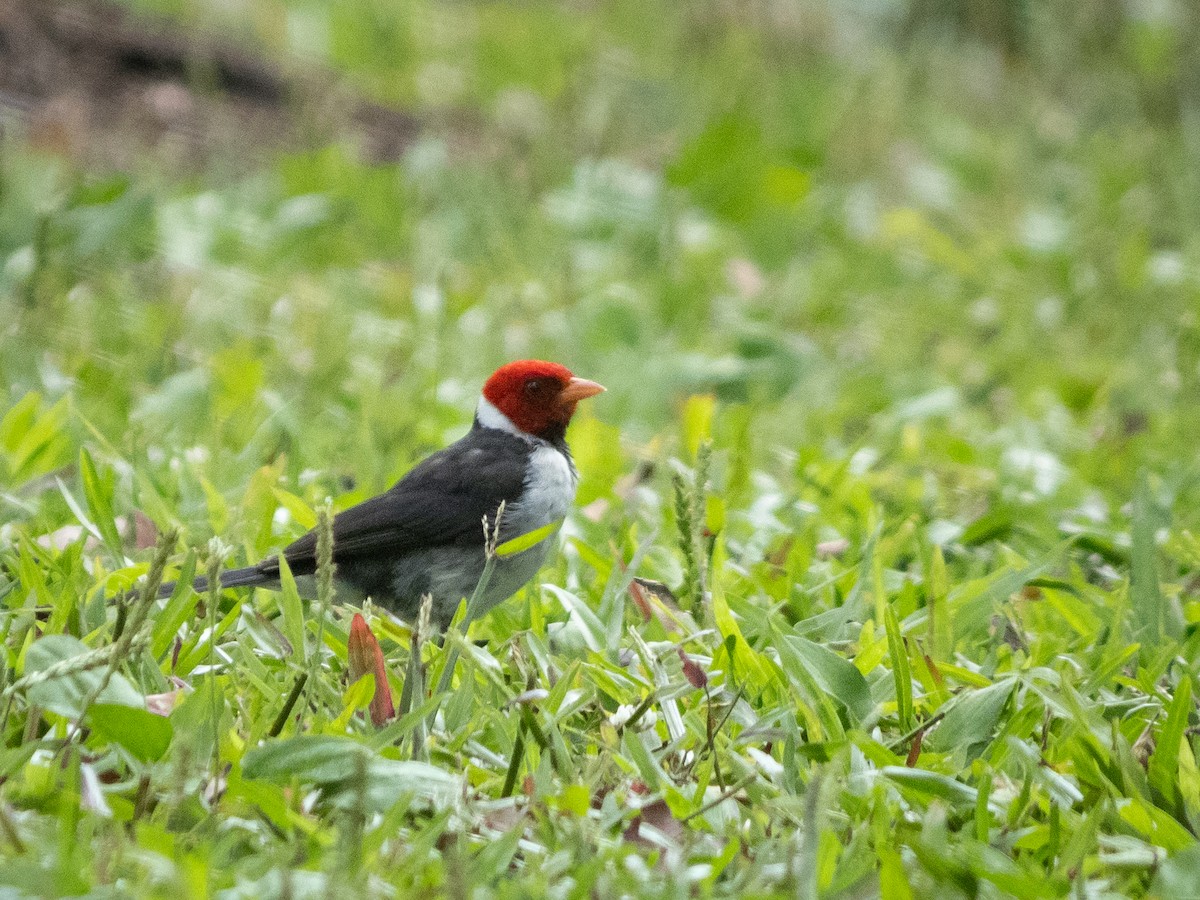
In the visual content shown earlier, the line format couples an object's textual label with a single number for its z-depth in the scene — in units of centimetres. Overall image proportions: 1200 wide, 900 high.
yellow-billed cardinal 661
